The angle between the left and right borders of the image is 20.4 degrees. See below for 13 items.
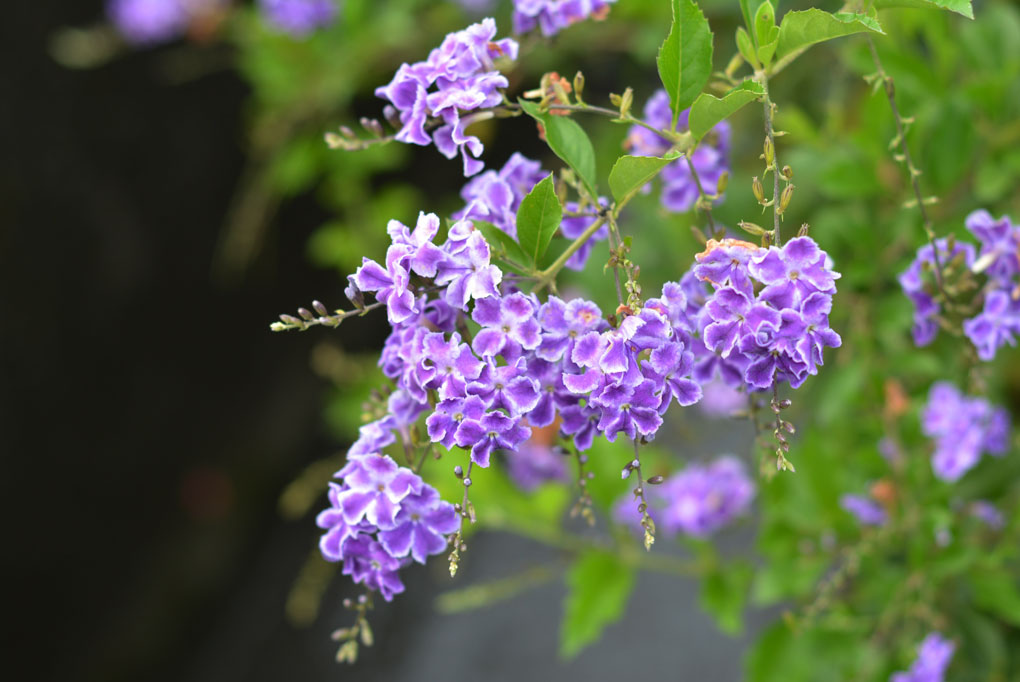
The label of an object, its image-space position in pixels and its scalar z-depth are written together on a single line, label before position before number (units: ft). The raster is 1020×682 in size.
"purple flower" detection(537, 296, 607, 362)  1.88
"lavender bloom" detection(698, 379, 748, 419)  3.53
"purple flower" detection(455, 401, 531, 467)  1.87
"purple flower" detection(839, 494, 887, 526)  2.39
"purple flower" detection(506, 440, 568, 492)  2.86
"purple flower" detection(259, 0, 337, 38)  3.53
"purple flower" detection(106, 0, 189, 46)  3.66
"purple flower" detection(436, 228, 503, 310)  1.88
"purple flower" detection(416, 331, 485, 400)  1.87
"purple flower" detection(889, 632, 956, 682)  2.19
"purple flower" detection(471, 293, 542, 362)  1.87
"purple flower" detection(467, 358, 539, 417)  1.87
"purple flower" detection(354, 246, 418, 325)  1.88
